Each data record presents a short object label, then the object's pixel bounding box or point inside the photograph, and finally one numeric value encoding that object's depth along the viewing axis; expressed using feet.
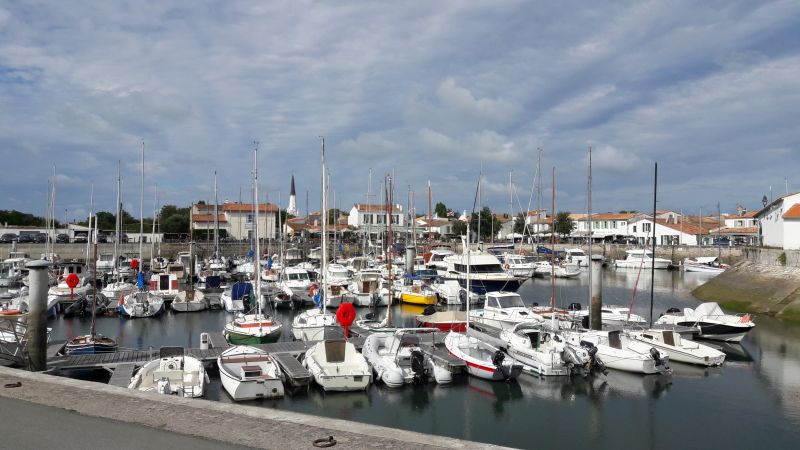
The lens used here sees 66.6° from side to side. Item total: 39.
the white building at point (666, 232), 333.42
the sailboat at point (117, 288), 134.41
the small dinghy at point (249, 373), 59.36
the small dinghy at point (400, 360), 66.08
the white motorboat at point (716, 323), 92.17
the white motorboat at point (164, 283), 137.69
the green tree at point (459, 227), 378.71
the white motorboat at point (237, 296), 124.26
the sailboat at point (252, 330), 84.84
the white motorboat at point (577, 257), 251.80
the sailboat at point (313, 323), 87.30
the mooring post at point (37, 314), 53.31
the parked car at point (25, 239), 260.52
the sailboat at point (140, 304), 118.62
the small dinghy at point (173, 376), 57.41
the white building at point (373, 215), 346.33
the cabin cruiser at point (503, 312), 98.94
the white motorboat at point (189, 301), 126.52
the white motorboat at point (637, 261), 258.16
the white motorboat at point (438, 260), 199.12
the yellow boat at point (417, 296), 135.03
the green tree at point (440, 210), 518.50
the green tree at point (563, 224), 357.20
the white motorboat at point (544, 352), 70.79
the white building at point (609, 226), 370.94
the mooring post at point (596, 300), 91.61
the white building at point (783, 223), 149.38
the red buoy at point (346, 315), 71.41
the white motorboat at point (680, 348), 77.15
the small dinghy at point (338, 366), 63.10
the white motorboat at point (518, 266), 202.59
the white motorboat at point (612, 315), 100.68
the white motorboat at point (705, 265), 234.19
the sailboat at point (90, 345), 75.00
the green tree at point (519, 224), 383.30
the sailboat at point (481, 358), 68.03
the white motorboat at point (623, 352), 71.97
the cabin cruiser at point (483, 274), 149.18
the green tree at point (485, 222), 354.06
